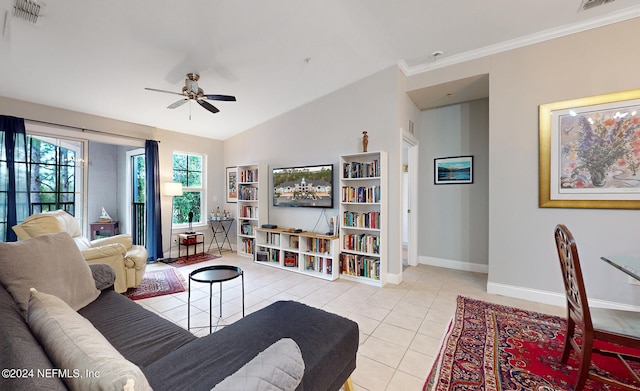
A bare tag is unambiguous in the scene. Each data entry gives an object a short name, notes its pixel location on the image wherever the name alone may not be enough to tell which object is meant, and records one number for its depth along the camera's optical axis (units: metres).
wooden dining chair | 1.43
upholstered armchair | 2.50
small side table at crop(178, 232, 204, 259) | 4.74
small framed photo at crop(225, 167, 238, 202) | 5.60
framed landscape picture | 4.06
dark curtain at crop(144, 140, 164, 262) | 4.50
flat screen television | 4.11
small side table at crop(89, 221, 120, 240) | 5.09
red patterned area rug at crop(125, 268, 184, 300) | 3.14
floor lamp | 4.60
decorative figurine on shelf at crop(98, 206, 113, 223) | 5.38
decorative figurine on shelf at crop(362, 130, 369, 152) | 3.64
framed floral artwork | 2.50
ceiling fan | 2.89
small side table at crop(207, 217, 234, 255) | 5.47
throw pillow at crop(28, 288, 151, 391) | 0.61
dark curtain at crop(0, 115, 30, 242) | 3.17
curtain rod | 3.51
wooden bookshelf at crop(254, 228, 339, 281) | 3.78
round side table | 2.19
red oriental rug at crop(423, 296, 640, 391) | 1.66
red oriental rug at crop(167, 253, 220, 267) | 4.50
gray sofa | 0.70
